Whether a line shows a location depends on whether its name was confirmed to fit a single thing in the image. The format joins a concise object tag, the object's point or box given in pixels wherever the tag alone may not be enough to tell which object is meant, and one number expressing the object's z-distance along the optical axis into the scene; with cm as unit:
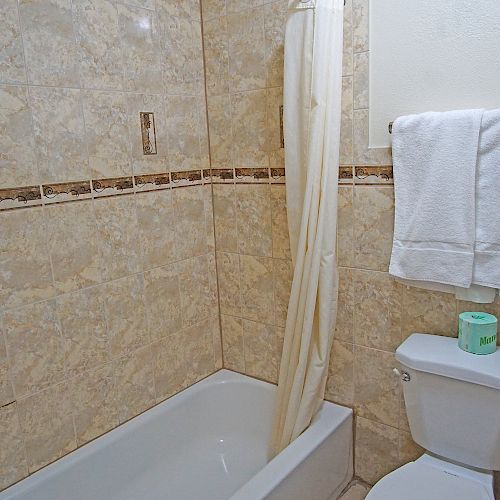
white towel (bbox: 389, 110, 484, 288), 149
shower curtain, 162
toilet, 148
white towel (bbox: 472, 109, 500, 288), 145
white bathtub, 167
